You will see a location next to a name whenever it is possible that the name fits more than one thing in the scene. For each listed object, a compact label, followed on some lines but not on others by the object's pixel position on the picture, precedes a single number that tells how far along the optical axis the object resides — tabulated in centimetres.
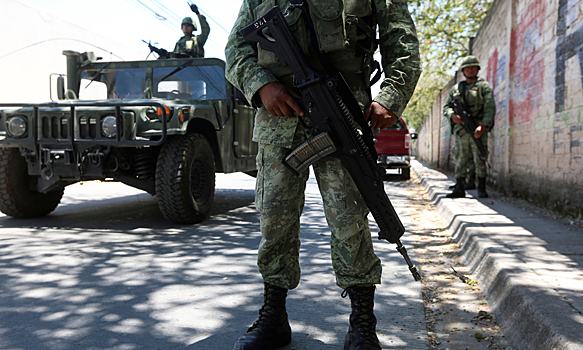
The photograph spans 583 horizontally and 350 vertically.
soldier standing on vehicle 653
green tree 1284
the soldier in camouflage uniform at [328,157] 197
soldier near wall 638
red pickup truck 1158
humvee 446
